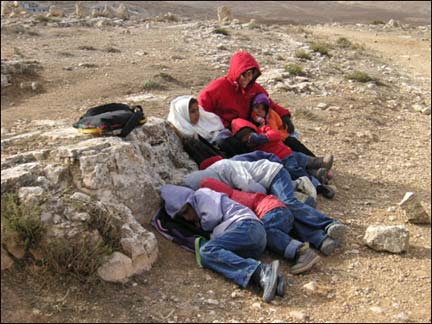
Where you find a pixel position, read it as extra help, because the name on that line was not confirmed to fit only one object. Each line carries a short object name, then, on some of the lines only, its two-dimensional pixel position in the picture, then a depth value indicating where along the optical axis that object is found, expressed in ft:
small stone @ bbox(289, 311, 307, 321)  11.80
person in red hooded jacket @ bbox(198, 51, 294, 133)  20.40
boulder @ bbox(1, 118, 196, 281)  12.40
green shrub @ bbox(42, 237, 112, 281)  11.72
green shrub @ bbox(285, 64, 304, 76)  38.00
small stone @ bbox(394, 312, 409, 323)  11.89
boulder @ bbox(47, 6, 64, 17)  74.95
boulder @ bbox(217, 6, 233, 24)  84.06
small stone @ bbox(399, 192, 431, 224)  16.92
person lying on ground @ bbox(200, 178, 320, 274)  13.85
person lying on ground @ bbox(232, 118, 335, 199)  18.74
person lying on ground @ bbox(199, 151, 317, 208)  17.67
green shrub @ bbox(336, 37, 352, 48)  58.13
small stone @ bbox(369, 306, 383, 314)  12.19
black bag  15.55
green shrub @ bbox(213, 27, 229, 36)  55.28
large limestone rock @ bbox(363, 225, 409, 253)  14.76
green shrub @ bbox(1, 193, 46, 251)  11.50
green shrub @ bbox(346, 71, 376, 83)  38.47
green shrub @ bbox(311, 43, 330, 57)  49.57
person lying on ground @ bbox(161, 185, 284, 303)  12.76
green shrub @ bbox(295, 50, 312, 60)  45.65
